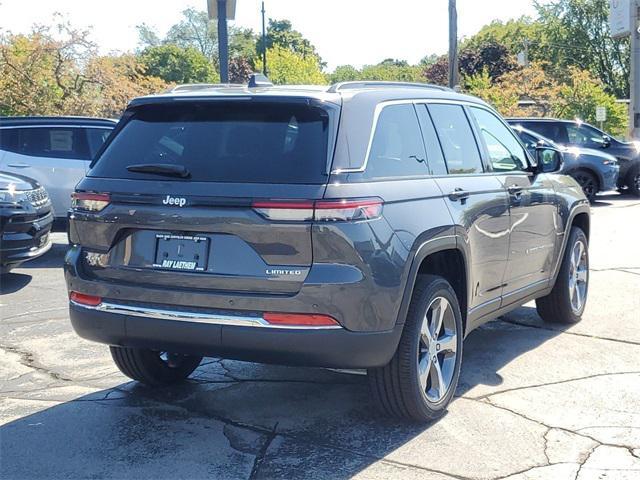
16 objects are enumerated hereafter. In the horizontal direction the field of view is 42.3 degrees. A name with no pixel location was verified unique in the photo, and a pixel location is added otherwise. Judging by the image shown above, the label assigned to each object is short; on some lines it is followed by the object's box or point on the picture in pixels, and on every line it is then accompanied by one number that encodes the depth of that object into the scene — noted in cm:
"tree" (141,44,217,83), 7106
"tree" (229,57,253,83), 6631
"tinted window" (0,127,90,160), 1095
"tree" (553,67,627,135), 3141
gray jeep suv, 386
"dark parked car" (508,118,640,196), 1798
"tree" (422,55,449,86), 5556
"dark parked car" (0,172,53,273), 832
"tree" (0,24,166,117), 2300
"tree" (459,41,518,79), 5753
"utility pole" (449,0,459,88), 2550
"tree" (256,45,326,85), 5797
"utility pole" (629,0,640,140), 2608
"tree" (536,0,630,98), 5666
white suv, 1092
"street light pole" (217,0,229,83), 1029
